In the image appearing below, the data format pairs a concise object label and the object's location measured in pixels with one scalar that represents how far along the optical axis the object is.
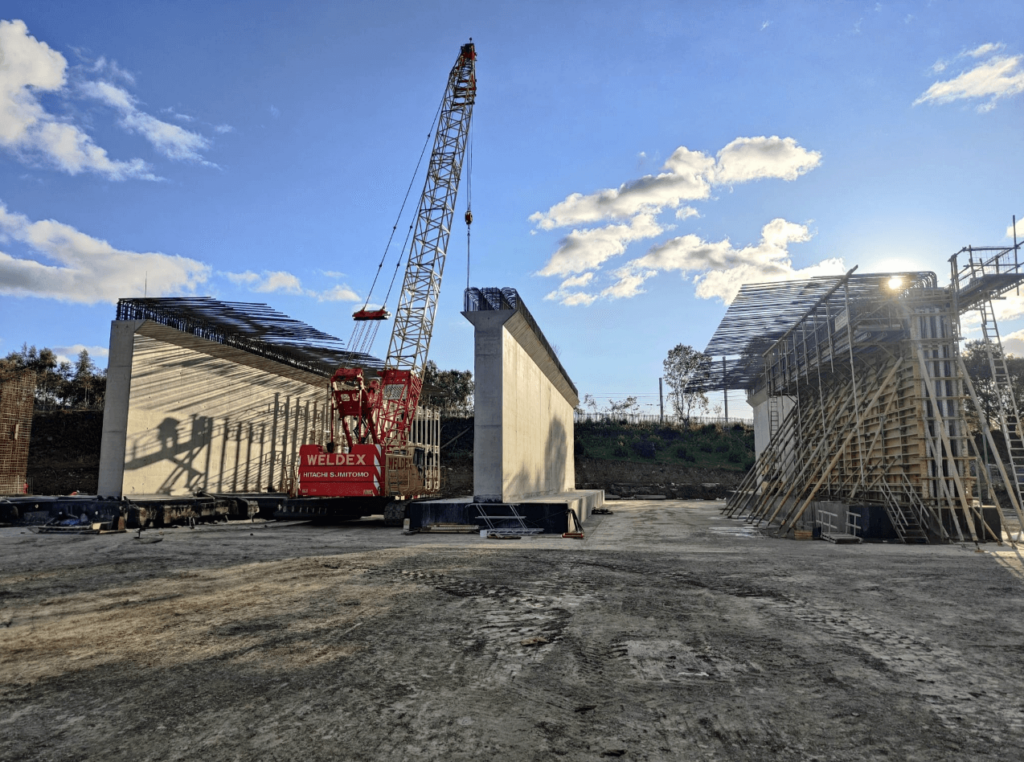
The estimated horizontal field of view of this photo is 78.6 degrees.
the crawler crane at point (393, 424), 22.02
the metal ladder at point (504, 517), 17.88
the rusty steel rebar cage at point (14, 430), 28.72
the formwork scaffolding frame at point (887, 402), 15.54
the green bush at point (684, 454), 53.38
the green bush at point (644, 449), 54.19
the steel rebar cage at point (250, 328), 22.64
